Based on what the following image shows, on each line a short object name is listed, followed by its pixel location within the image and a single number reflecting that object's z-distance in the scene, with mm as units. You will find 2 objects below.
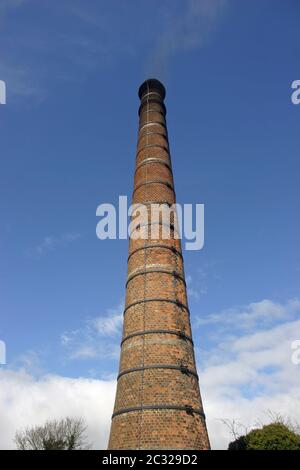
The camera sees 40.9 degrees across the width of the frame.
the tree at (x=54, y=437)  25375
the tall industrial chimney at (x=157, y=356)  8664
